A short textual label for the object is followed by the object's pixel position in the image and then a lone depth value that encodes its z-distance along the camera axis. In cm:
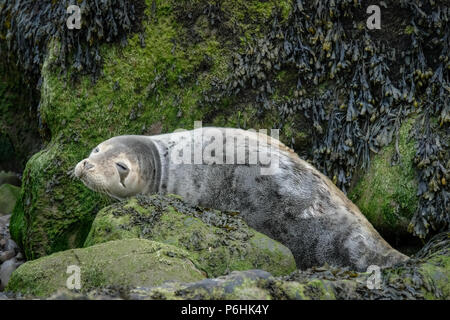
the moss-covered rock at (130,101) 601
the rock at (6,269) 556
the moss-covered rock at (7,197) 735
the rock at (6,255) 623
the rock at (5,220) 711
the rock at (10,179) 788
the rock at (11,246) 646
